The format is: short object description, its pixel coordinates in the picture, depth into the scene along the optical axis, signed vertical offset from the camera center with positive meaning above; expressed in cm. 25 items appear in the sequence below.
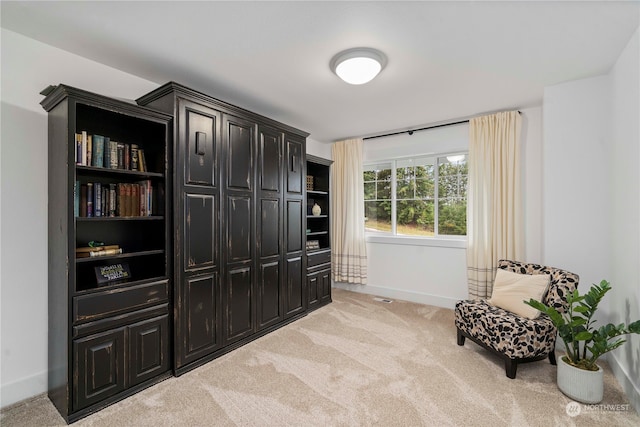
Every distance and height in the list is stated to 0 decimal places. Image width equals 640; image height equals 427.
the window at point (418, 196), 404 +26
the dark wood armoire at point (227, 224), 238 -10
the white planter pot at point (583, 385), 195 -117
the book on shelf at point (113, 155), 213 +44
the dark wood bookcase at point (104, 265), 184 -43
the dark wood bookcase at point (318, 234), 390 -33
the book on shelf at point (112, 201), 216 +10
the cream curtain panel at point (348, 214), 465 -2
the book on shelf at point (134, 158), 229 +44
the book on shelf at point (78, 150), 195 +43
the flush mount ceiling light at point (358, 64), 218 +116
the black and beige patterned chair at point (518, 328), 227 -95
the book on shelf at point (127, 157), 224 +44
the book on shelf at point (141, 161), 233 +43
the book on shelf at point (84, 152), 197 +42
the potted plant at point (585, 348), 194 -92
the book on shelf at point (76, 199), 186 +10
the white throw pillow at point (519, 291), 251 -71
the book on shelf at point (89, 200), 206 +10
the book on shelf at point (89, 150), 201 +44
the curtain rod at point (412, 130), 386 +121
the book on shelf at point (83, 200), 204 +10
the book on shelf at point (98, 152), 205 +44
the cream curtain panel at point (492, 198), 341 +17
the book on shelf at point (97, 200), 207 +10
